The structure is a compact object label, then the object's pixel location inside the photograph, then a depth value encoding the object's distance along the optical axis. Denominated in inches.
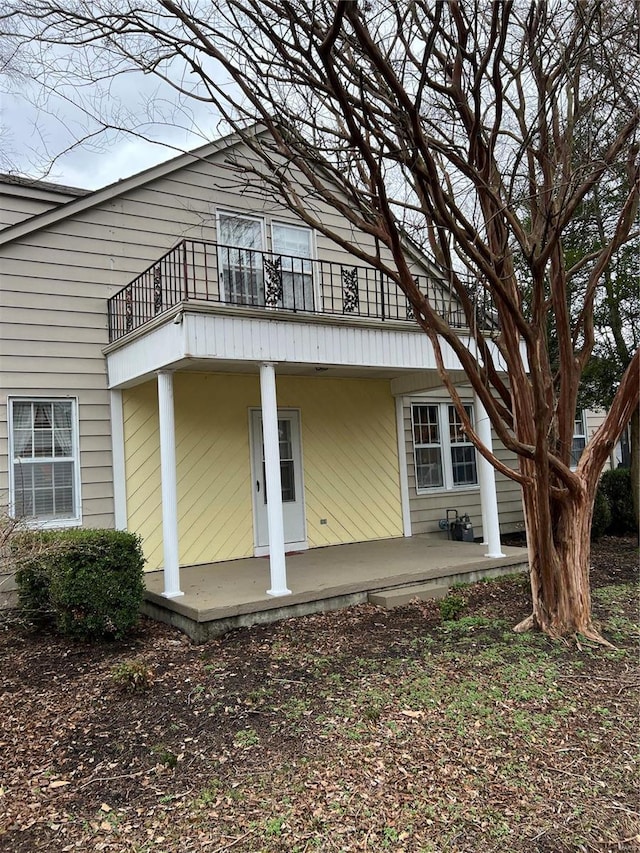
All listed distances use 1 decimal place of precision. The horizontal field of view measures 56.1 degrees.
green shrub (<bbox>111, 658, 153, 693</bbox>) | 177.8
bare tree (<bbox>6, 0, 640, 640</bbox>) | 188.5
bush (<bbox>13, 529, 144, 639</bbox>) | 212.4
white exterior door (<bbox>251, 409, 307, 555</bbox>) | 345.7
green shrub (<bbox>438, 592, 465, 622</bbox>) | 238.5
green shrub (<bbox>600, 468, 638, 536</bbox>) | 434.3
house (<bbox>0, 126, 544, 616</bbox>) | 262.8
